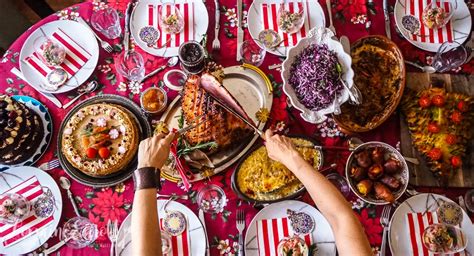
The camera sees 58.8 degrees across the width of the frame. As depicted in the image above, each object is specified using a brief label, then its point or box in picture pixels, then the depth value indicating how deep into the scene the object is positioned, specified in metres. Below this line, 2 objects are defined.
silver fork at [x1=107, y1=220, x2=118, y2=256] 2.50
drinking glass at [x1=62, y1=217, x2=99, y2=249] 2.52
